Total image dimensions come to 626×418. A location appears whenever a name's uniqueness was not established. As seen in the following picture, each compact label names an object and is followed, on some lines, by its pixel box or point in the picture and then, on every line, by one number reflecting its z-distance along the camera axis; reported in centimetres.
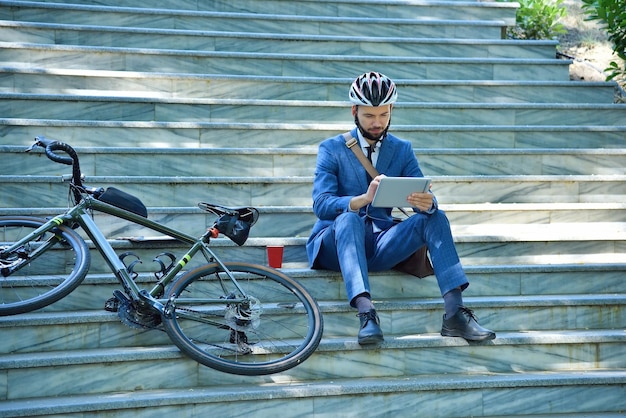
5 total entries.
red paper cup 932
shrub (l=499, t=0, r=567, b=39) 1703
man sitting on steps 869
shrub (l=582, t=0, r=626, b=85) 1421
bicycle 817
